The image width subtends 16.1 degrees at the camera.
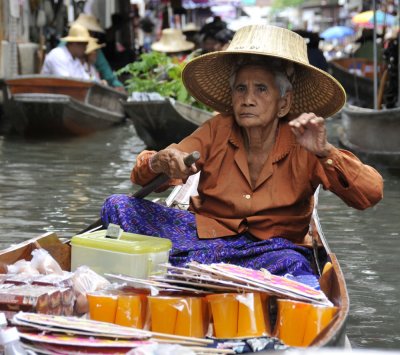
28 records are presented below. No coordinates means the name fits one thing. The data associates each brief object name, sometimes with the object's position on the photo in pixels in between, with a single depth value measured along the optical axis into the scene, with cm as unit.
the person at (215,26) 1617
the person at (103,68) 2124
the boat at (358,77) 2532
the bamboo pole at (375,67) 1447
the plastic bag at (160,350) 359
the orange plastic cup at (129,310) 432
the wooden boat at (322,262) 369
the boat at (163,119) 1468
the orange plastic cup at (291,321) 416
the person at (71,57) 1842
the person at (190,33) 2973
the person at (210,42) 1542
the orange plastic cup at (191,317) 425
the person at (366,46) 2703
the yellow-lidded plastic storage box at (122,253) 504
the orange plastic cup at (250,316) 424
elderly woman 540
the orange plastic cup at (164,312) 425
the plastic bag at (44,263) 496
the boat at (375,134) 1379
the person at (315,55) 1543
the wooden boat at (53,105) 1746
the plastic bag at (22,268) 490
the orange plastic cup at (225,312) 426
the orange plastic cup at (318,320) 412
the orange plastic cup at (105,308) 432
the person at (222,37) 1531
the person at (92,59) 1942
